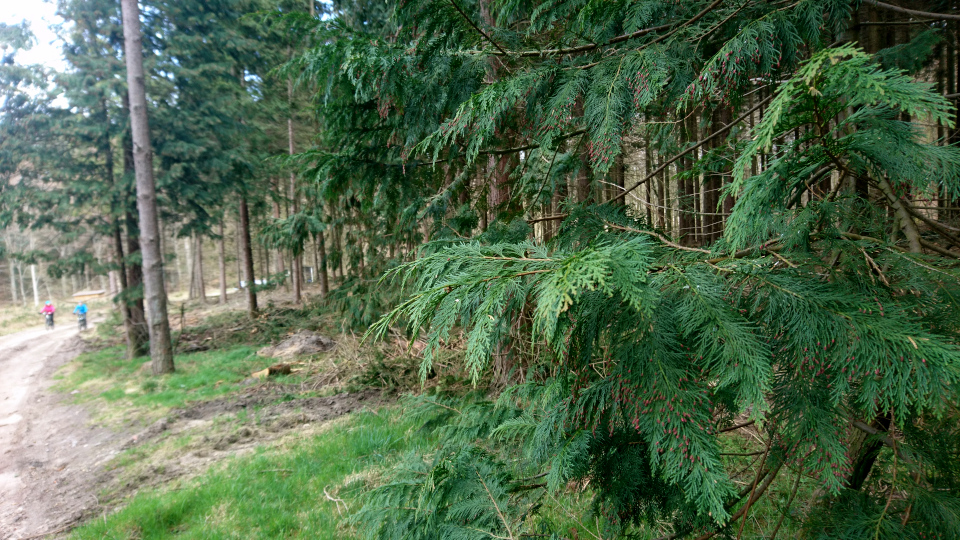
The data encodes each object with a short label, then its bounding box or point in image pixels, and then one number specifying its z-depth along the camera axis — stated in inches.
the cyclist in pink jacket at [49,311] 845.2
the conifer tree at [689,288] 49.6
